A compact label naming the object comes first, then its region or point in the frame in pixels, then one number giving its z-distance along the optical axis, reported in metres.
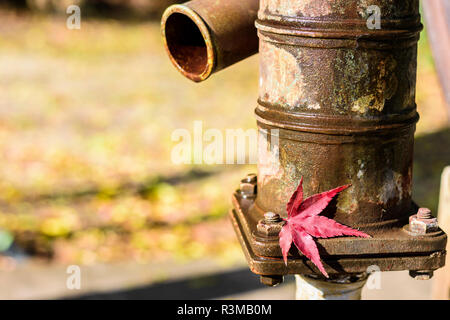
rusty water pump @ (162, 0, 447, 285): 1.00
